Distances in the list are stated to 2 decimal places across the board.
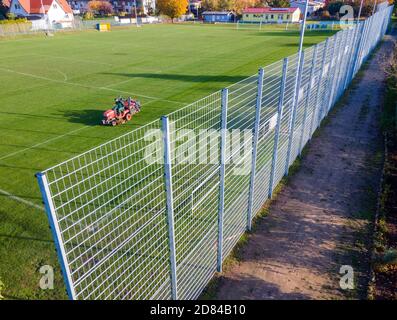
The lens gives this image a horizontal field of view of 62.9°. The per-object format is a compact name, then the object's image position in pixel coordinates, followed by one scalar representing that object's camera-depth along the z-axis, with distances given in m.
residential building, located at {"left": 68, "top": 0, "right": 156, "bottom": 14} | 101.69
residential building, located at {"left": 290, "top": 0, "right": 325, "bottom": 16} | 83.38
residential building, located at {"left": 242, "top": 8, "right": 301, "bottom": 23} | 68.88
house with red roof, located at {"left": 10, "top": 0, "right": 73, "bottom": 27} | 68.06
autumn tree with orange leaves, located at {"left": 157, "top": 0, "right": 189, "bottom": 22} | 73.69
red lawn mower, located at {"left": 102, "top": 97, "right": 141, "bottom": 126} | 11.97
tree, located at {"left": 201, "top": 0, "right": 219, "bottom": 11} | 89.12
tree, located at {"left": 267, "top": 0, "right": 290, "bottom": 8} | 83.38
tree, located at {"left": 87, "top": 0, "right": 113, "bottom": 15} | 93.44
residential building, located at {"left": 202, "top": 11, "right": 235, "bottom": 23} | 81.44
